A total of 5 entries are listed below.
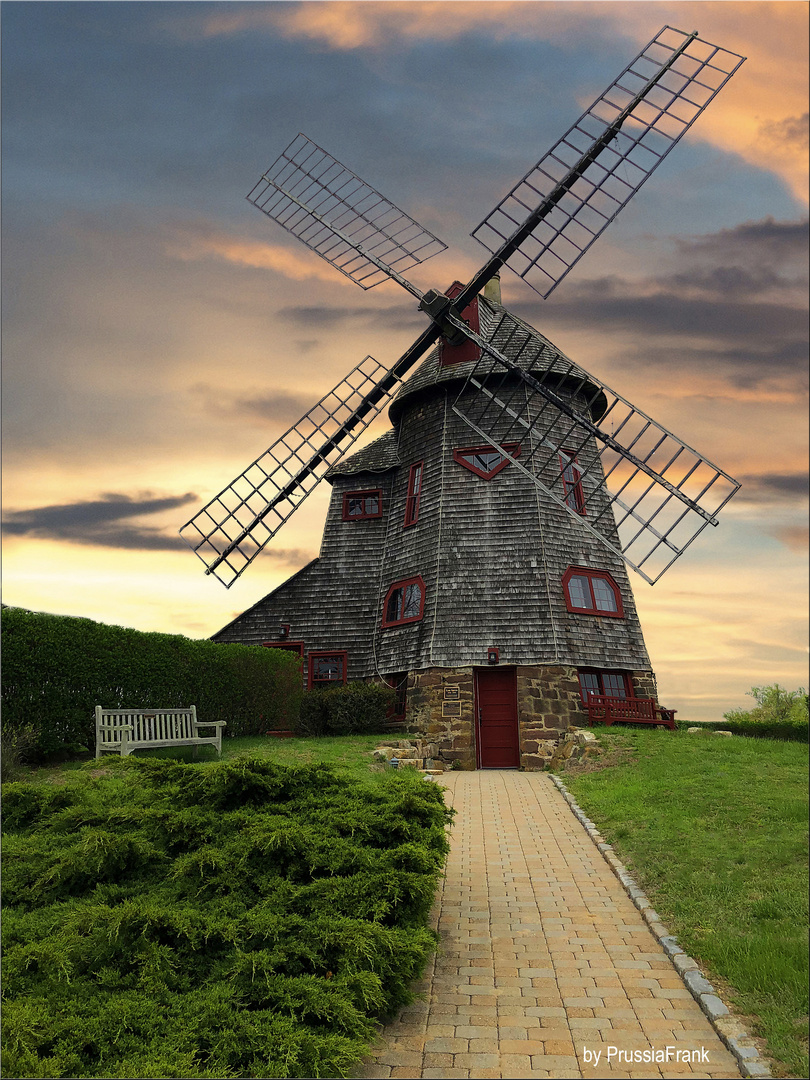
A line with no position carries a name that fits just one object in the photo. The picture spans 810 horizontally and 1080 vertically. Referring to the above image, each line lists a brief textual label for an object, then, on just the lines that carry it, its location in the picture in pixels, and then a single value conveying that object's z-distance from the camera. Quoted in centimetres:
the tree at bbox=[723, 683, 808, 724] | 3638
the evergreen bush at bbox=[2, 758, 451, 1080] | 424
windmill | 1870
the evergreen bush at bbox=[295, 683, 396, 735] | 1939
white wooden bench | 1201
